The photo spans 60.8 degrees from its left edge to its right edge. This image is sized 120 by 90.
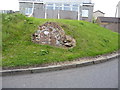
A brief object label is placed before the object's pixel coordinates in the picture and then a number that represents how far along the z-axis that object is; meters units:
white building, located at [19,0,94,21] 15.21
